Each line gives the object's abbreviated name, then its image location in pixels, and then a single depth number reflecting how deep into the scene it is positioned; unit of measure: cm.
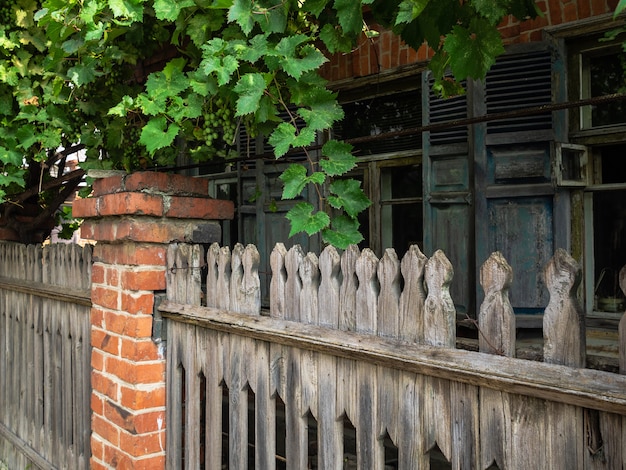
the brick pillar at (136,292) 254
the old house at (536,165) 379
